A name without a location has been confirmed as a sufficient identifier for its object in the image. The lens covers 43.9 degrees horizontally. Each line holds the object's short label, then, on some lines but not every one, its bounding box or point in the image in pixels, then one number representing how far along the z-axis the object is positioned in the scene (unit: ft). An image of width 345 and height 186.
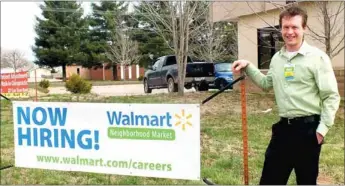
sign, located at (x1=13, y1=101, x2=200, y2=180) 12.25
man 8.62
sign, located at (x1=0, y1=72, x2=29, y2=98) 31.19
